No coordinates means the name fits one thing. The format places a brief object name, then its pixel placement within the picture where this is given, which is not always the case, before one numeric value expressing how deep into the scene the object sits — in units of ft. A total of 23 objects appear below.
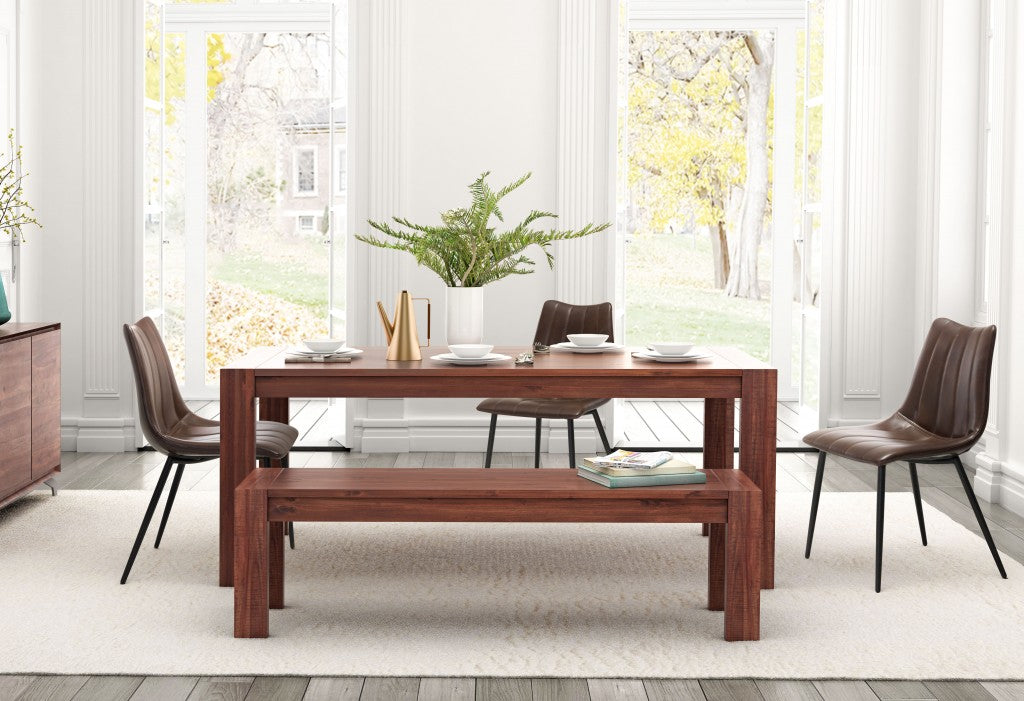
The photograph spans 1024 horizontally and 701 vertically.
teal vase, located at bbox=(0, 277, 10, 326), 14.79
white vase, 12.43
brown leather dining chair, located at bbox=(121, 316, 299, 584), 12.14
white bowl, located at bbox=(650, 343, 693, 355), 11.83
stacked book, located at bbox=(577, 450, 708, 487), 10.32
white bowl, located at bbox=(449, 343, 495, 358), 11.63
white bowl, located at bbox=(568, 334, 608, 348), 12.94
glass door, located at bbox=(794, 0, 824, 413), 20.47
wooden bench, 10.09
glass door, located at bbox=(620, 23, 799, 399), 33.32
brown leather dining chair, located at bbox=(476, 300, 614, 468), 15.16
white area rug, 9.75
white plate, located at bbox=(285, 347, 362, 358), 11.91
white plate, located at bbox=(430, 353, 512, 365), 11.61
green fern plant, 12.38
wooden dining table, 11.12
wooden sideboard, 14.17
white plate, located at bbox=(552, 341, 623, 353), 12.84
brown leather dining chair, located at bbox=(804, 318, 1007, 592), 12.19
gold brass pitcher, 11.95
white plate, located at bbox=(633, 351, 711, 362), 11.69
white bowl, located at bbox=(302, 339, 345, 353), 11.93
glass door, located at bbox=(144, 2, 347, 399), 24.85
